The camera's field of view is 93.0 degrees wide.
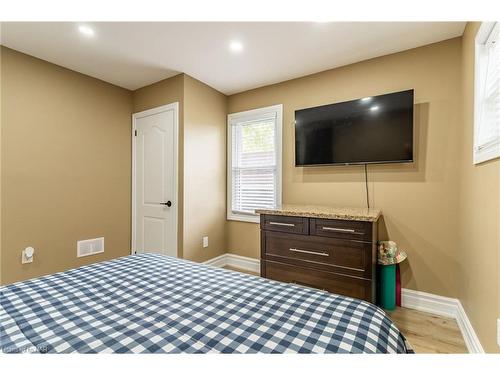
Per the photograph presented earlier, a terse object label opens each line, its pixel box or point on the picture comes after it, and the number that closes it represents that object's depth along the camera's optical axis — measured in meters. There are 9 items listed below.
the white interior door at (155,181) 2.93
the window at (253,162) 3.11
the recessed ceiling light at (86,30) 2.00
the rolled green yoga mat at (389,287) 2.21
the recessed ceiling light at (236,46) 2.22
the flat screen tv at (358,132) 2.18
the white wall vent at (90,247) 2.81
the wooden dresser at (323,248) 1.93
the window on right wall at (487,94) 1.33
